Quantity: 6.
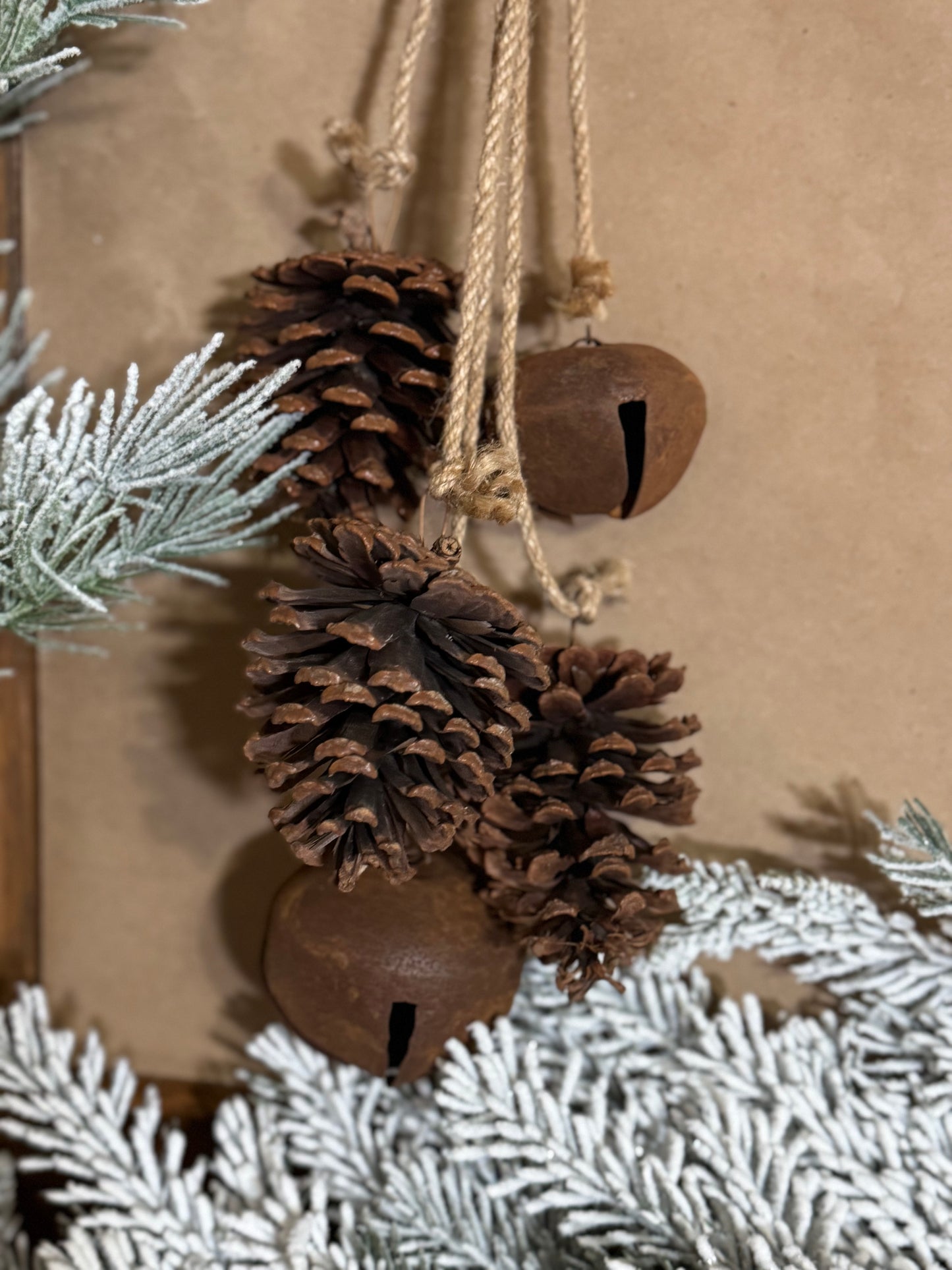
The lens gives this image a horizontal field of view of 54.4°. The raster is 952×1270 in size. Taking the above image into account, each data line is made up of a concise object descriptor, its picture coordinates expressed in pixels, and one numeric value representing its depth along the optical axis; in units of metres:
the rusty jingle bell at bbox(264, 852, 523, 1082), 0.52
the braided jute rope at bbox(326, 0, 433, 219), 0.54
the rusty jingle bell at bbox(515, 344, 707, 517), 0.51
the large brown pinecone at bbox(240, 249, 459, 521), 0.51
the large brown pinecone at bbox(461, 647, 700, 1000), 0.50
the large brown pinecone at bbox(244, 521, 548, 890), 0.42
